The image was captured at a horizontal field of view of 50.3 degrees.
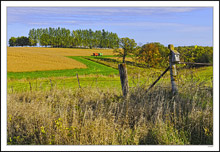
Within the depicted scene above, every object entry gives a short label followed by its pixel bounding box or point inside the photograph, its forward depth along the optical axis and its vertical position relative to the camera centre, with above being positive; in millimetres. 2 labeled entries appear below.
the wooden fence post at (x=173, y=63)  6555 +411
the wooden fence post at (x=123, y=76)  6867 +41
